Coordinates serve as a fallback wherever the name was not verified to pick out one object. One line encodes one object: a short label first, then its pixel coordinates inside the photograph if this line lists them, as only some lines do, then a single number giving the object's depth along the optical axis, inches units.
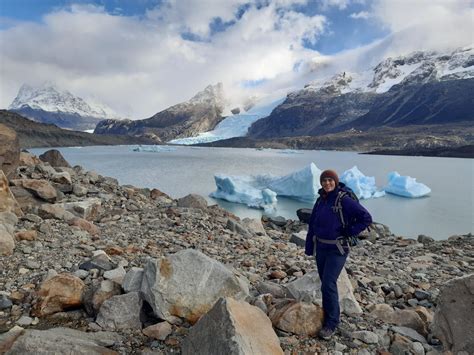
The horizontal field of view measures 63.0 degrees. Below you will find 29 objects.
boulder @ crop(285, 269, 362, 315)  158.2
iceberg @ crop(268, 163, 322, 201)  863.1
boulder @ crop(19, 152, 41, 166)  425.0
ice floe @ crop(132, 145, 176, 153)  3107.3
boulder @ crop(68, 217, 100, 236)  253.3
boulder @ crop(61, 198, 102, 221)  302.2
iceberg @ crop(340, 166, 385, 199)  896.7
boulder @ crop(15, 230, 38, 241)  210.2
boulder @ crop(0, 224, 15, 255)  186.9
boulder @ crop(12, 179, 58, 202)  311.6
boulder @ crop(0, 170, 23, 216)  249.3
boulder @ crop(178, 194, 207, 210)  437.7
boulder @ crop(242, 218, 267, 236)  372.5
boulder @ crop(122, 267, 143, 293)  153.2
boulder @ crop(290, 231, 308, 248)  347.6
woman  136.6
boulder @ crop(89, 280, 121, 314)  147.4
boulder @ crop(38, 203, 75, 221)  259.8
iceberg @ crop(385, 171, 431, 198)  945.2
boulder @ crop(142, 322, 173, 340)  133.9
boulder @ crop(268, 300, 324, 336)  137.1
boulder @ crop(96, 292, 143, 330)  139.1
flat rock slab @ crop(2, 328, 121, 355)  111.5
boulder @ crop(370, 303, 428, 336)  150.6
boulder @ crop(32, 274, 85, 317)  147.2
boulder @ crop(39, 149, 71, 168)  645.7
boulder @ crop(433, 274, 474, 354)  132.8
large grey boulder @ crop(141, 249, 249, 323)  141.6
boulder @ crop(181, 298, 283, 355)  108.0
